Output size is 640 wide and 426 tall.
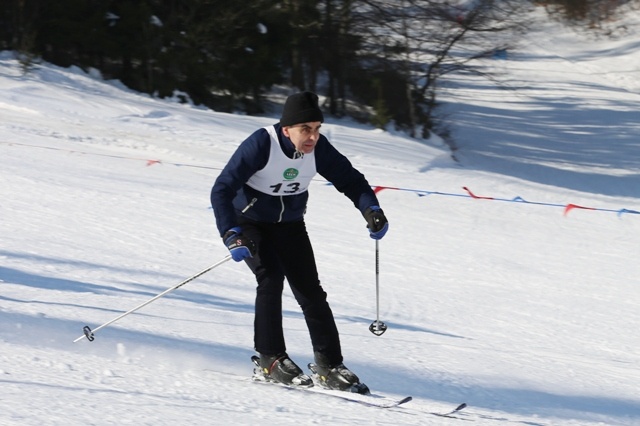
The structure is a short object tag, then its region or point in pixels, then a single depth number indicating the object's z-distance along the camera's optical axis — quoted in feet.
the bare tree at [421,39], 135.85
